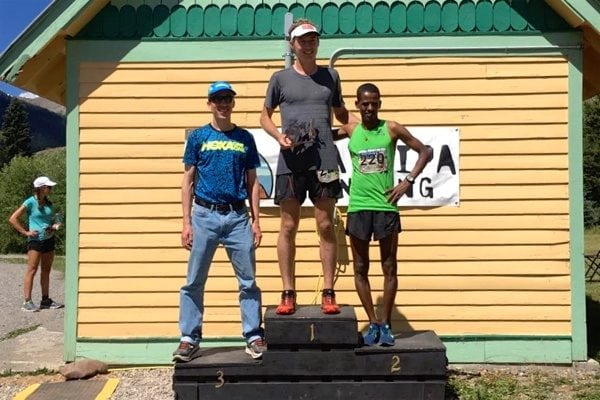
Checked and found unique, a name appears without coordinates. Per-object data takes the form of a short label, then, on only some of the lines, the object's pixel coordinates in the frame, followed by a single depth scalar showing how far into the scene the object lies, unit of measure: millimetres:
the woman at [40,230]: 9633
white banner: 6418
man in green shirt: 4965
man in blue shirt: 4785
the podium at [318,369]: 4781
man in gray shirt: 4836
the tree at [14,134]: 75625
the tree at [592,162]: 37188
